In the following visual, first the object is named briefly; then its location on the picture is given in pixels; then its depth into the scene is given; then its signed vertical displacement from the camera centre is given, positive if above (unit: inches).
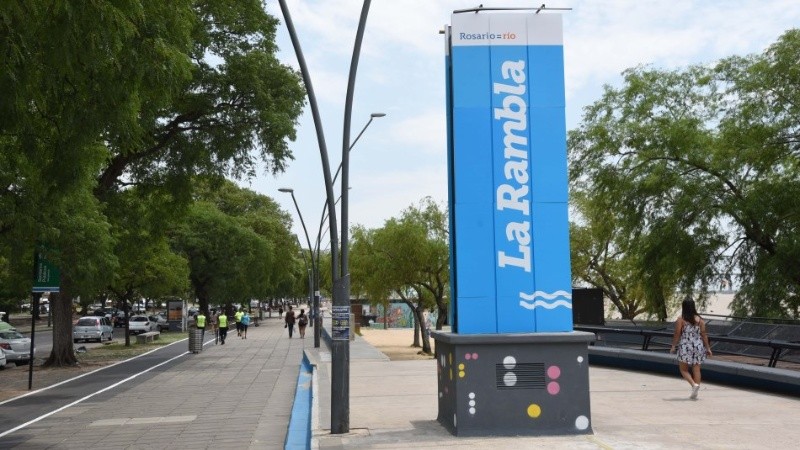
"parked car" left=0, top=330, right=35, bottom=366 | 1218.0 -62.6
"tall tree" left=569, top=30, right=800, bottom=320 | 956.7 +154.9
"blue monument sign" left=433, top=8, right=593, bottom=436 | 389.7 +31.9
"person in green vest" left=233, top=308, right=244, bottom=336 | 1933.4 -40.9
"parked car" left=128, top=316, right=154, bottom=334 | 2342.5 -62.4
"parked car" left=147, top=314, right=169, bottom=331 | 2475.4 -63.1
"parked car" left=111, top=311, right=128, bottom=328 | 2883.9 -59.2
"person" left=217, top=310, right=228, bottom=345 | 1624.0 -45.1
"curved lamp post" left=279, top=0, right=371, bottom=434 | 421.1 +7.8
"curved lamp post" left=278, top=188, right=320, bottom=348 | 1401.3 +5.1
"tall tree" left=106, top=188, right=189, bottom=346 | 1222.9 +118.9
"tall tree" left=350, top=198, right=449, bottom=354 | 1813.5 +94.6
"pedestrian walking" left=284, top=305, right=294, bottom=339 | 1913.1 -39.9
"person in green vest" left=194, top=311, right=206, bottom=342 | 1418.1 -31.5
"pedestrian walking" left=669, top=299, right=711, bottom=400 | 501.7 -26.9
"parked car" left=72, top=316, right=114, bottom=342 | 1935.3 -57.5
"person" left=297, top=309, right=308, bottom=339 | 1835.6 -46.7
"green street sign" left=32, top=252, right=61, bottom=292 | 836.6 +28.0
